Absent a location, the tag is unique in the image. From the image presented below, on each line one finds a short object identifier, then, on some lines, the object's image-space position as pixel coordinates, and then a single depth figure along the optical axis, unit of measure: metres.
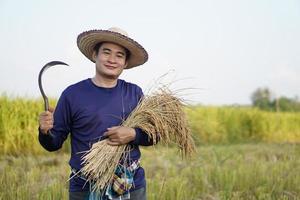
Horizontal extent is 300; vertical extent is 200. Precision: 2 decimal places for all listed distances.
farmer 2.26
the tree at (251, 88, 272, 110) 48.98
